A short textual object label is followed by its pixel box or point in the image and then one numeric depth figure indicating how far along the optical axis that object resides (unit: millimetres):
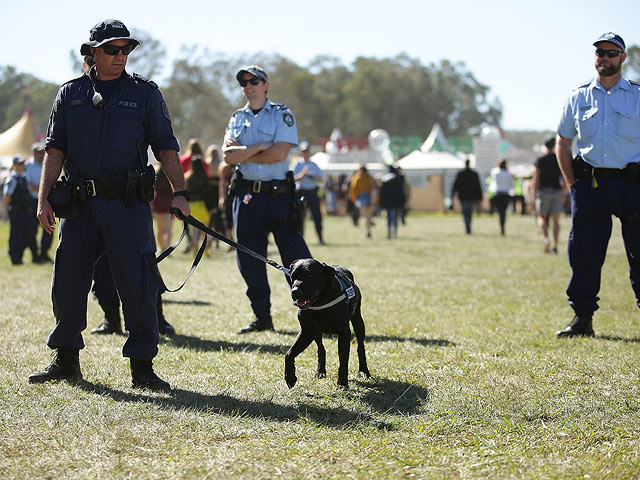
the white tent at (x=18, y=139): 35156
